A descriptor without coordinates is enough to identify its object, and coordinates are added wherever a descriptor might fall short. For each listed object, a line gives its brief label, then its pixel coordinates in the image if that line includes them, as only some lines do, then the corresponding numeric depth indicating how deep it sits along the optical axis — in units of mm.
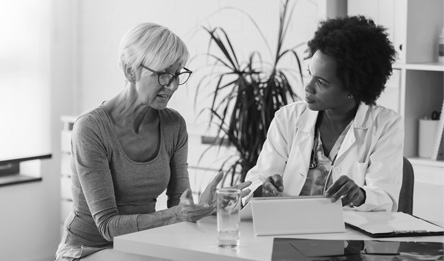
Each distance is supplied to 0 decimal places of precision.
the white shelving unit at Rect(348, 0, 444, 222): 3223
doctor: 2547
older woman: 2422
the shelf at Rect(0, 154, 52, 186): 4258
